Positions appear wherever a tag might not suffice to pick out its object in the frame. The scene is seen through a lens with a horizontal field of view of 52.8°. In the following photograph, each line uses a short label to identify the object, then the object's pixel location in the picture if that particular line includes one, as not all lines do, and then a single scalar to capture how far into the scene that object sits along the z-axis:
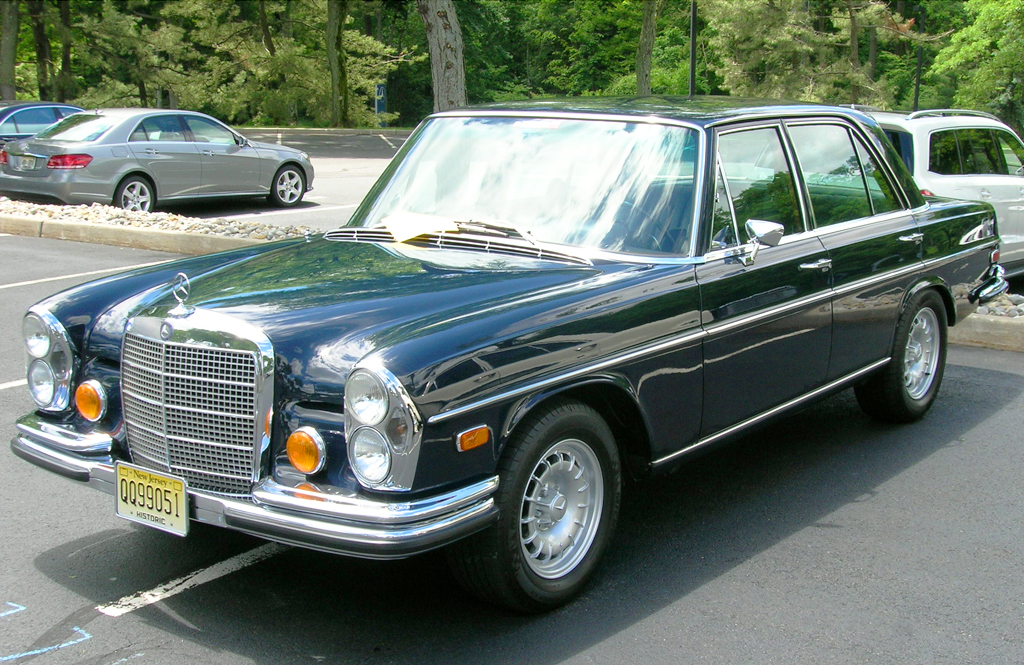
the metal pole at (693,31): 22.17
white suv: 8.98
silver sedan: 13.70
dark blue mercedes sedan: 3.26
